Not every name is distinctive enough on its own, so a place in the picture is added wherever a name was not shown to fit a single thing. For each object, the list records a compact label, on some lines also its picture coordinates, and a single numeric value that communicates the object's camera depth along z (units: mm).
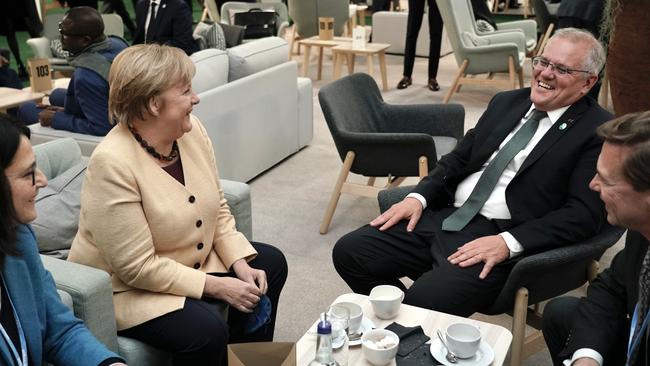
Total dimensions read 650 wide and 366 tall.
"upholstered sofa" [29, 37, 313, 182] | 4109
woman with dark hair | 1681
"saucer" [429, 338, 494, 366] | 1901
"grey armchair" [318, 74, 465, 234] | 3551
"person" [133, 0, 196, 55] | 5656
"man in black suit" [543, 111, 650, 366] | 1788
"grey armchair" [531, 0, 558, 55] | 7243
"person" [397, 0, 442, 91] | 6805
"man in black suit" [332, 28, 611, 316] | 2477
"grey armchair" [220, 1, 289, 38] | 8117
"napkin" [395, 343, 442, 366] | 1923
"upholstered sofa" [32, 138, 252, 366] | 2080
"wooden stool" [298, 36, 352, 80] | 7074
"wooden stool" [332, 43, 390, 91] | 6711
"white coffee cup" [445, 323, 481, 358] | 1889
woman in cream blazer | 2191
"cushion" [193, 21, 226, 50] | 5930
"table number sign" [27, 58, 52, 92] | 4738
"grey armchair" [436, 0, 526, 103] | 6051
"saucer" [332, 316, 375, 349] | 1940
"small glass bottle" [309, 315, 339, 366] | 1764
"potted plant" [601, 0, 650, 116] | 3904
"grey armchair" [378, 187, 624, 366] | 2346
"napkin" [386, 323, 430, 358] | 1979
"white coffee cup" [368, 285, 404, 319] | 2107
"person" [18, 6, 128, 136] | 3623
